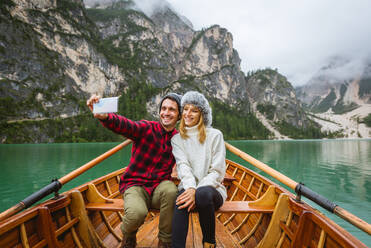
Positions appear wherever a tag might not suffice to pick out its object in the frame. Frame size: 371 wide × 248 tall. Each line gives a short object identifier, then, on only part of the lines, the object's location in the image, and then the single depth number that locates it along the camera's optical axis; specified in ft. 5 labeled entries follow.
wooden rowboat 6.84
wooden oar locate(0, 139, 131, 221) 7.16
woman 7.15
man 7.79
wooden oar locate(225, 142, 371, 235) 6.51
